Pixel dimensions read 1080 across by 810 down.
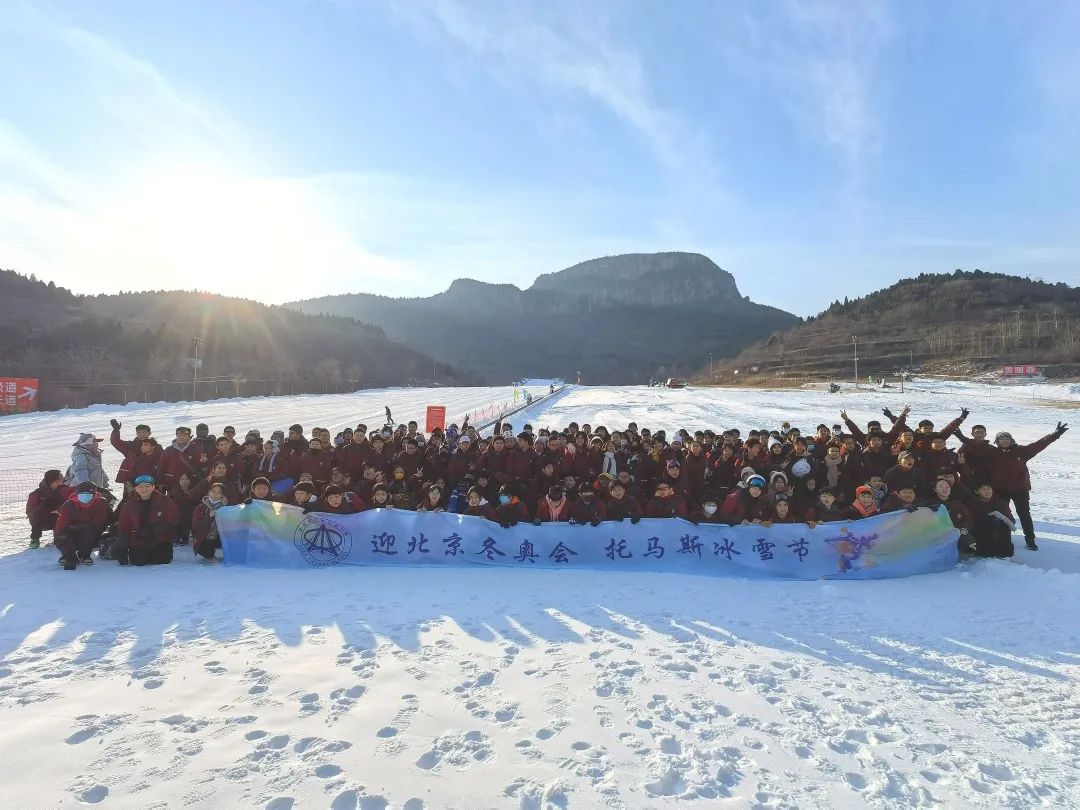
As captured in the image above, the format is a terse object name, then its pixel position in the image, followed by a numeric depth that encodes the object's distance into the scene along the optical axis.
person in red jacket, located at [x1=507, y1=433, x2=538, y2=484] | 9.33
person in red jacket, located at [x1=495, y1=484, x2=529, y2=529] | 7.65
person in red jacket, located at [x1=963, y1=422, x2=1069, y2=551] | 7.67
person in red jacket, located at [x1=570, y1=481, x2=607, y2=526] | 7.64
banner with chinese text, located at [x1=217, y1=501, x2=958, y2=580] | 7.14
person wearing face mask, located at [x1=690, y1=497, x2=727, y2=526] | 7.64
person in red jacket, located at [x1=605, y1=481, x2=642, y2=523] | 7.68
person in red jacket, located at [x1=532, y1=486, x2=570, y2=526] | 7.84
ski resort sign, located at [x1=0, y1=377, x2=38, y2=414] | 27.79
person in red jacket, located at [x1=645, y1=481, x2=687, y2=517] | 7.80
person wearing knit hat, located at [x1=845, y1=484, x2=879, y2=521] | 7.33
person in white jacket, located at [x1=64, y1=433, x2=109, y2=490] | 8.07
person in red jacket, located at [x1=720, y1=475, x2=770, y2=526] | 7.52
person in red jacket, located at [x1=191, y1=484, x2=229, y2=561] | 7.44
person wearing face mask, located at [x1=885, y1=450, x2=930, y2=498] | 7.64
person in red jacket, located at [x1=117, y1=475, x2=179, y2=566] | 7.06
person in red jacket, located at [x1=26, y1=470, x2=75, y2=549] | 7.64
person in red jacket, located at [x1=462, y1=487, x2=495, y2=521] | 7.81
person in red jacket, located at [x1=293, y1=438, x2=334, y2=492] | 9.02
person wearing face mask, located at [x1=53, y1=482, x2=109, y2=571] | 6.83
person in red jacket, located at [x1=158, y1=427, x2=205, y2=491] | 8.29
